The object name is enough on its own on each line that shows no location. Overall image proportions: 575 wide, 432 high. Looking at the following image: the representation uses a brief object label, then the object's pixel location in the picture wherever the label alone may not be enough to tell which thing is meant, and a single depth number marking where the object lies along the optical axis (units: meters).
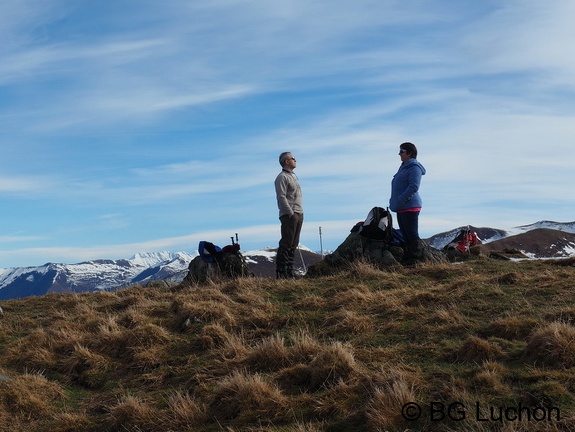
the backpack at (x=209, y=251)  16.44
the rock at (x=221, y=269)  16.11
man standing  14.95
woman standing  14.60
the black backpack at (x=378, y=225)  15.48
